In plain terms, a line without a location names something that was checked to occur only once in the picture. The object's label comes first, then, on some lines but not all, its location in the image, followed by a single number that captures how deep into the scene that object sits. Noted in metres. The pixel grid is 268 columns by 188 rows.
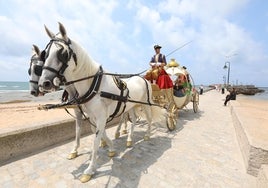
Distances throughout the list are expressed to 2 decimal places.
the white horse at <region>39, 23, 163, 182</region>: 2.65
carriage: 6.33
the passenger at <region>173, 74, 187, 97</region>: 7.97
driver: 6.01
